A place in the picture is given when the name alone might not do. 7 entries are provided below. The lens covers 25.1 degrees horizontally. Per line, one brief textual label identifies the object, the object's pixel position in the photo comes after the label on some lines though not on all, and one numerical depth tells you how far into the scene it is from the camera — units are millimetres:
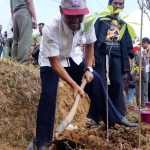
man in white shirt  3027
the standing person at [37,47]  7020
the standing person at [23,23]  5555
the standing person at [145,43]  8788
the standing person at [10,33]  7004
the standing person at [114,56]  4684
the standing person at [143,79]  8266
